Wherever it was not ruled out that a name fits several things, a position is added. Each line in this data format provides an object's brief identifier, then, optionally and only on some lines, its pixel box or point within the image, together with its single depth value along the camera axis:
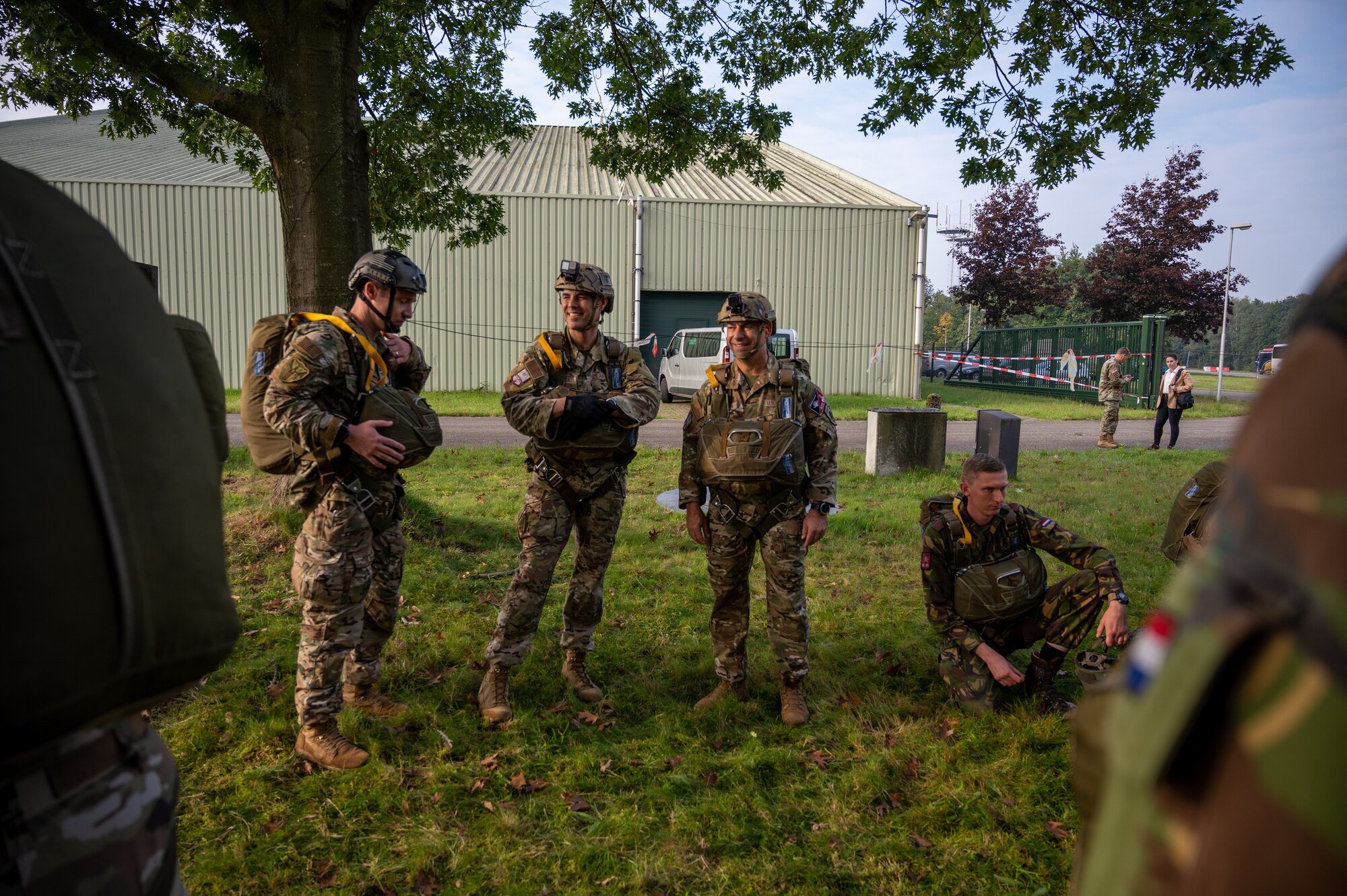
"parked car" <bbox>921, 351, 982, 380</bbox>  32.94
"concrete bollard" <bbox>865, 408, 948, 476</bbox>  10.48
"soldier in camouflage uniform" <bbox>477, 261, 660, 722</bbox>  4.33
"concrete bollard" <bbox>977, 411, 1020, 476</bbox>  10.38
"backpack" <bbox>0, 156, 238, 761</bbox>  1.05
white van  18.47
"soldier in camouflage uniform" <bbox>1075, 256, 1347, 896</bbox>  0.58
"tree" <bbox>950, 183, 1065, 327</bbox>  30.94
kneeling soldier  4.39
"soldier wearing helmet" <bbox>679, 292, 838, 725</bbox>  4.38
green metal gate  21.34
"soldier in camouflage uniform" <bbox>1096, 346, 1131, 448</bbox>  13.95
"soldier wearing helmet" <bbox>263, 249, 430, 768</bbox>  3.61
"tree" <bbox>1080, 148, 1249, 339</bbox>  26.55
